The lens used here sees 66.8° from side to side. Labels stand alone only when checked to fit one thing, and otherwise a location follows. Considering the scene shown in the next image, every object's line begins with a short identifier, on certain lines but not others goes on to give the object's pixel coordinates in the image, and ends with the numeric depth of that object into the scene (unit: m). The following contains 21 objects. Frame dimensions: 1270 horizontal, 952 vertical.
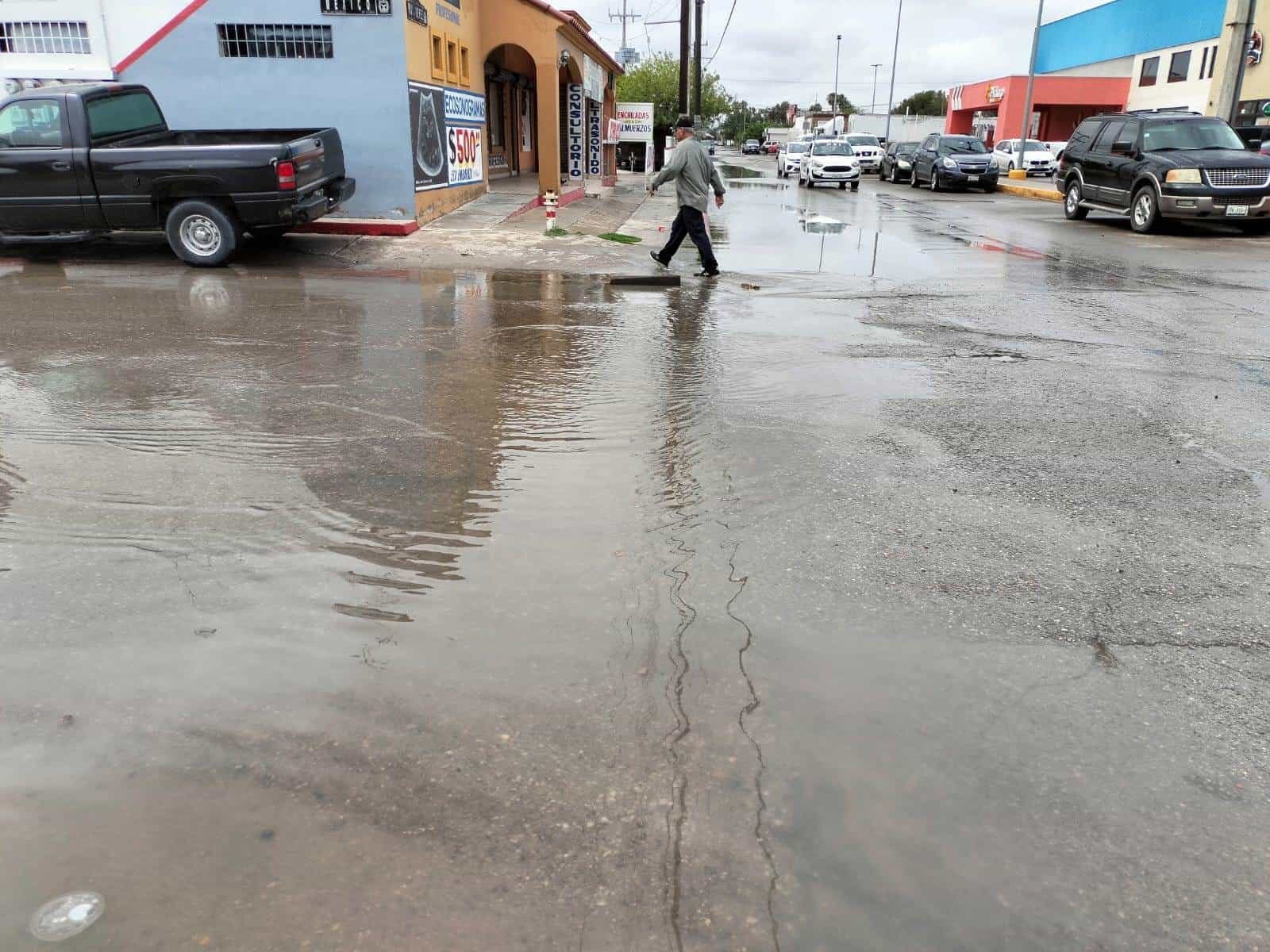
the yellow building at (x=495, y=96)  15.45
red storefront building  54.03
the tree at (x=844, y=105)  153.05
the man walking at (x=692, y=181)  11.53
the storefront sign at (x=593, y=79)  24.67
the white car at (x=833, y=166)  30.44
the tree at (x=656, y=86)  79.81
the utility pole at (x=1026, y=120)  31.78
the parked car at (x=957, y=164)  29.66
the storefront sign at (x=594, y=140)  27.88
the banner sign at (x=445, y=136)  15.09
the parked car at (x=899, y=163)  34.72
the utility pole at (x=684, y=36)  32.34
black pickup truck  11.34
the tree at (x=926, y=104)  125.75
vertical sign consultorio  24.62
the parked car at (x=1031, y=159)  38.31
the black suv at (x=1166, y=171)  16.31
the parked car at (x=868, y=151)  44.66
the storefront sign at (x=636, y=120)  35.34
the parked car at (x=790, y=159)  40.03
